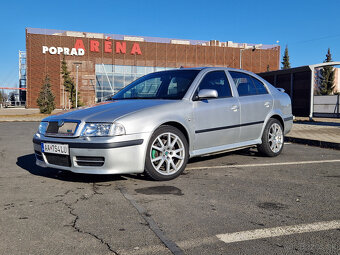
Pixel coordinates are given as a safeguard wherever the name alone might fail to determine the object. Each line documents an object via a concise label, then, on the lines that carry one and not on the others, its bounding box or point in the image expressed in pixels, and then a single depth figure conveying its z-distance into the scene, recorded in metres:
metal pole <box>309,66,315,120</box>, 17.05
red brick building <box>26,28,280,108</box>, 48.28
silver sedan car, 3.90
